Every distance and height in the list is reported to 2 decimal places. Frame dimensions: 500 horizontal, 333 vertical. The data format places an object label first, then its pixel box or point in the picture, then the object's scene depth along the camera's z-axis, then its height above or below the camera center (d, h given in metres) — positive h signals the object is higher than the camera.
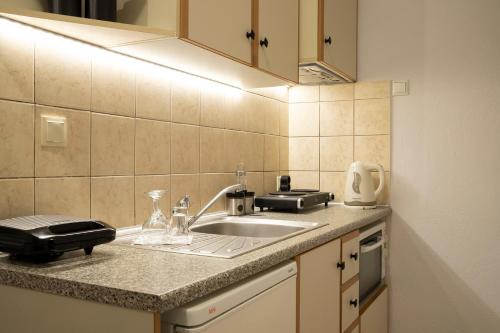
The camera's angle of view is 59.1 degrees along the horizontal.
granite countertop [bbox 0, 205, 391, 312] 0.85 -0.25
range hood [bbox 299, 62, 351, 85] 2.28 +0.49
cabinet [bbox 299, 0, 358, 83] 2.19 +0.64
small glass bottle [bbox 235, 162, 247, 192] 2.15 -0.08
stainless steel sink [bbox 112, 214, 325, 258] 1.23 -0.25
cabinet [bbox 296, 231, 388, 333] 1.45 -0.48
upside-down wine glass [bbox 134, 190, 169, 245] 1.36 -0.20
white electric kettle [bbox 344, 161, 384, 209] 2.37 -0.13
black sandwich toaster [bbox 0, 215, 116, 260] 0.98 -0.18
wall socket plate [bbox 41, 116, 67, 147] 1.27 +0.08
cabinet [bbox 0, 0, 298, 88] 1.25 +0.41
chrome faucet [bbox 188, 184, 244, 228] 1.58 -0.18
